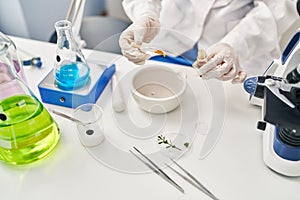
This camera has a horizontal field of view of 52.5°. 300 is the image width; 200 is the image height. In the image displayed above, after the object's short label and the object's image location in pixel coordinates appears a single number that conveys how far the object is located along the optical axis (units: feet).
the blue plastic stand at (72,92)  2.41
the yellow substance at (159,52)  2.69
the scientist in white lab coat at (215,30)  2.55
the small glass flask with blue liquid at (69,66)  2.42
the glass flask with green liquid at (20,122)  2.01
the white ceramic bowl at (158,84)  2.37
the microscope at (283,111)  1.73
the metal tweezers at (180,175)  1.94
